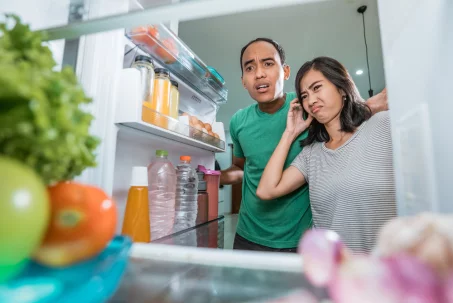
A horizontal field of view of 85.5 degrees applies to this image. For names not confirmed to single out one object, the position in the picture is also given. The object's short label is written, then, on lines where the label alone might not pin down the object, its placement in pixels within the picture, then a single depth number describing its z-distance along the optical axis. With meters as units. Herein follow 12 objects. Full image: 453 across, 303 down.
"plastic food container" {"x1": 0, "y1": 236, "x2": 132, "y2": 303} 0.20
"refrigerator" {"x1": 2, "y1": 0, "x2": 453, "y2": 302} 0.32
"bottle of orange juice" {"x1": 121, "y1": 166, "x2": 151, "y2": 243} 0.74
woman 0.77
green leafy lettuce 0.22
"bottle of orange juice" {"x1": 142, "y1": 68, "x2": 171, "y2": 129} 0.79
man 1.06
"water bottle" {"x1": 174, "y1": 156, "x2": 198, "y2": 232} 1.15
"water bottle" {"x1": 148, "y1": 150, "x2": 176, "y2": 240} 0.98
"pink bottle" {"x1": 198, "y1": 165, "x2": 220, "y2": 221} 1.35
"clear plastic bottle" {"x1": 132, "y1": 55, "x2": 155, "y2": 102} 0.81
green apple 0.20
